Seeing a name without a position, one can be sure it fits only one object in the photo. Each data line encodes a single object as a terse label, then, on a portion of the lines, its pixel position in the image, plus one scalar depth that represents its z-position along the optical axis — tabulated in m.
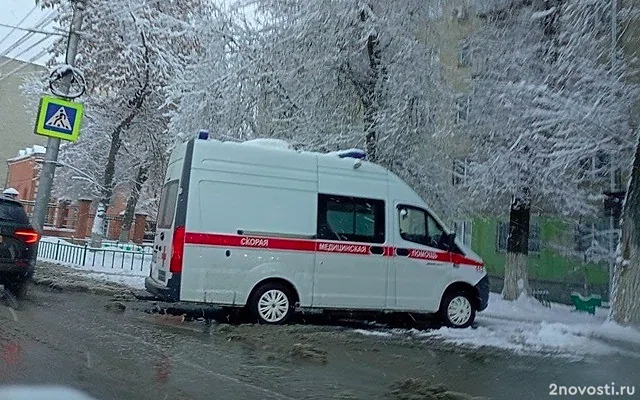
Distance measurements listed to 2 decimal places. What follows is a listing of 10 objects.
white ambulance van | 10.11
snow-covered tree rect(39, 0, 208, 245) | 22.44
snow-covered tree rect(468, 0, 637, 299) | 13.46
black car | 11.11
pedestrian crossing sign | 13.56
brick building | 29.30
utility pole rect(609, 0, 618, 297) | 13.70
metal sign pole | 14.22
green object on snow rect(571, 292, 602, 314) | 16.38
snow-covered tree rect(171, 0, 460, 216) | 15.71
